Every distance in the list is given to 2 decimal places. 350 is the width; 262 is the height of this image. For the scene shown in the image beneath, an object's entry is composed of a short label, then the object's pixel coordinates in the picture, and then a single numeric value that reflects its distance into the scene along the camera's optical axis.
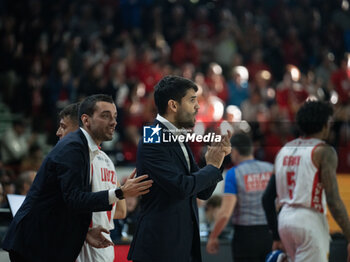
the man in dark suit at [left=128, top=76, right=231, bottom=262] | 7.31
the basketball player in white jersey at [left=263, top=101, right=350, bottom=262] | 8.85
